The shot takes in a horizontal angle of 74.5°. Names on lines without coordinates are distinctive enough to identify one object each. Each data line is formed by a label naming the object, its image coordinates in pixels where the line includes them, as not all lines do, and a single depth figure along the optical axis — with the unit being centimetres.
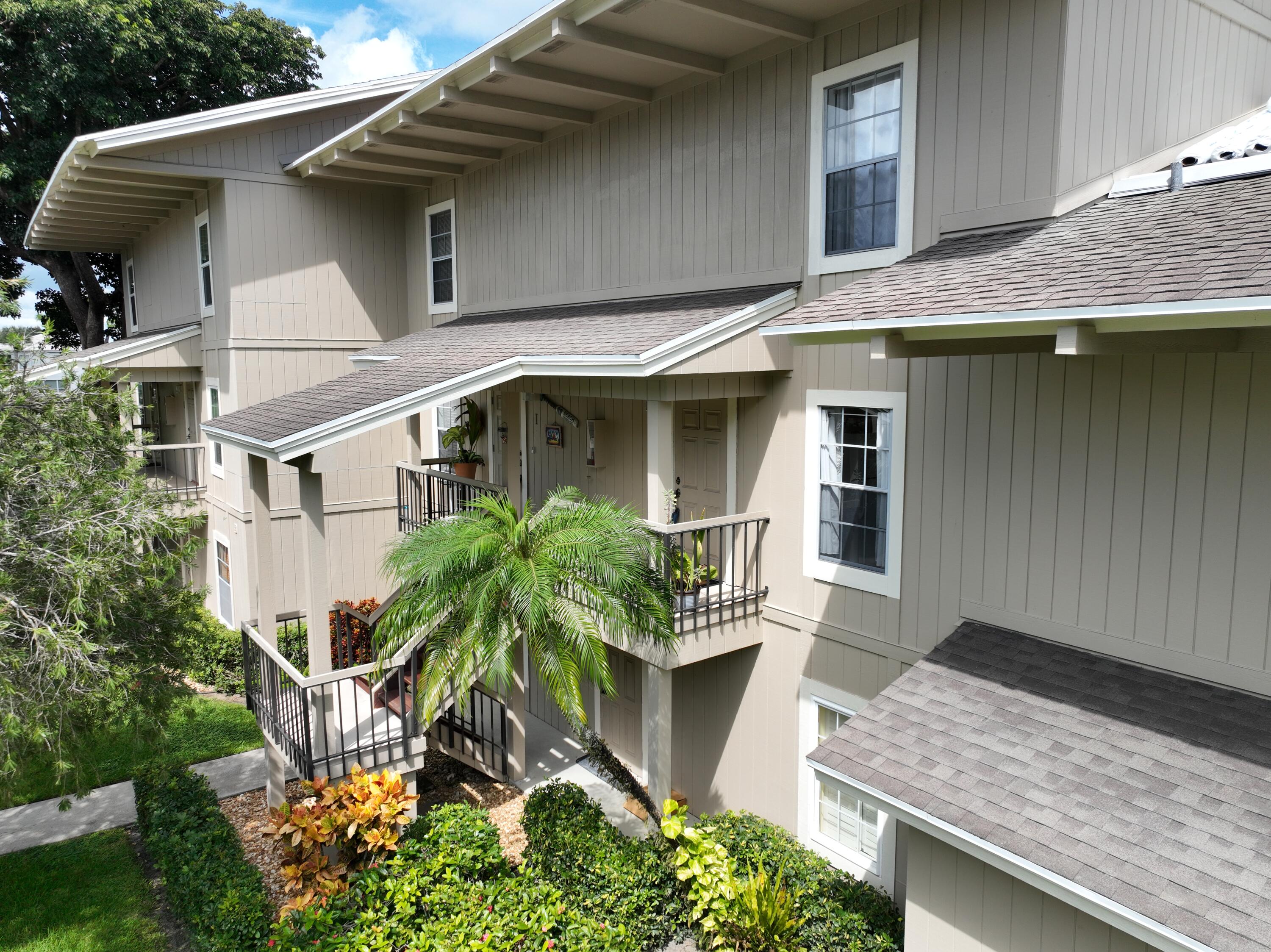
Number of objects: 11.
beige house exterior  525
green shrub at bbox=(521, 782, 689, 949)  674
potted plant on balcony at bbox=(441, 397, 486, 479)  1208
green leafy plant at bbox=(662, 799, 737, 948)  644
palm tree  661
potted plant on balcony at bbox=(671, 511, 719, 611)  786
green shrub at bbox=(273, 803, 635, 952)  618
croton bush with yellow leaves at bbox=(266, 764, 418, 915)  703
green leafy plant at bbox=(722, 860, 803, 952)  617
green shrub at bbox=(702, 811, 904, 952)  624
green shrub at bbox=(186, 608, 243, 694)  1376
